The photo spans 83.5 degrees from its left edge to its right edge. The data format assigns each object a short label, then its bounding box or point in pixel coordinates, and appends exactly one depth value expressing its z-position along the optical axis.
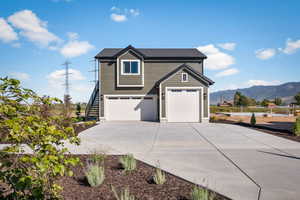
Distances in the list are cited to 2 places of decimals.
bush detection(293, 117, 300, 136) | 8.84
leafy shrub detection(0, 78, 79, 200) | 1.52
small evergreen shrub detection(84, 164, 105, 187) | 3.37
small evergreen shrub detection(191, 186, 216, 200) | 2.65
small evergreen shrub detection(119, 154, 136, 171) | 4.19
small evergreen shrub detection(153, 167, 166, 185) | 3.45
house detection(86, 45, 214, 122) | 14.31
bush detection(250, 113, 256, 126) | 12.42
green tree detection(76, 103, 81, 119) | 15.62
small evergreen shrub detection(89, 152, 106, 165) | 4.54
